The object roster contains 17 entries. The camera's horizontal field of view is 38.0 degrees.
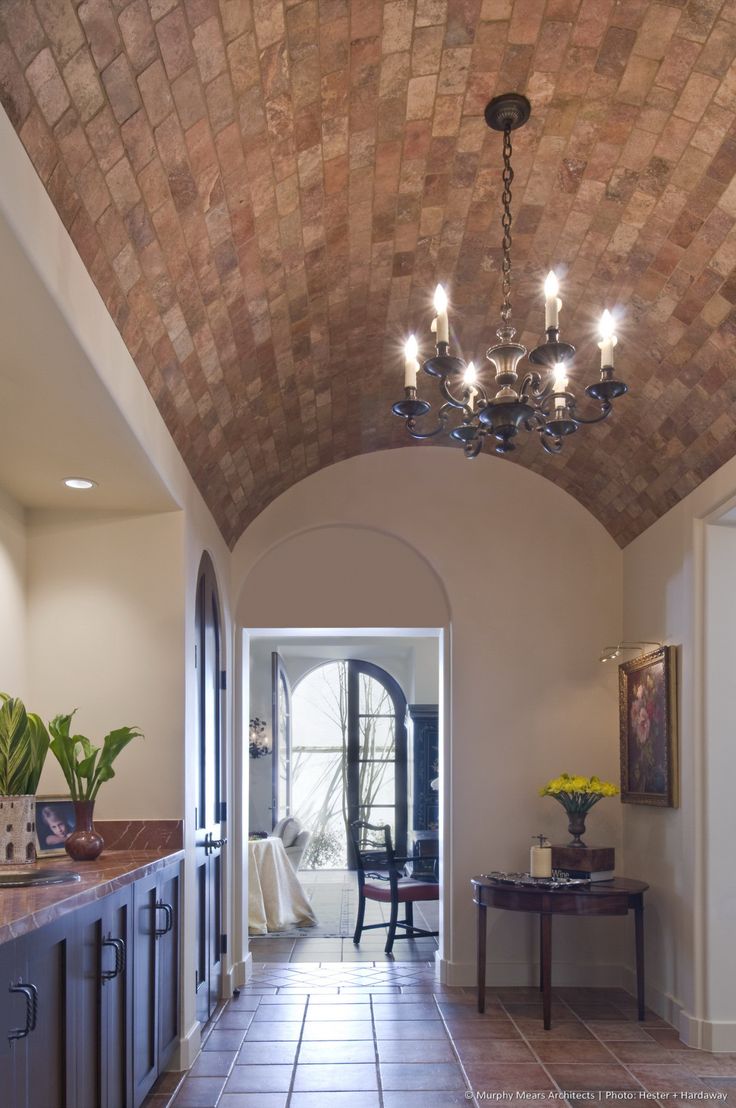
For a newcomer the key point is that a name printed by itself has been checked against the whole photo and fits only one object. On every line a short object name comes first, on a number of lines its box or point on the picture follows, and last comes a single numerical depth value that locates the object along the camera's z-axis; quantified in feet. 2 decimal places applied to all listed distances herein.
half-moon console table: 18.33
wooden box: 19.40
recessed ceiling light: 13.89
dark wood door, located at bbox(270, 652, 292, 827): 36.52
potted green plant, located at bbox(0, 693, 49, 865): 12.16
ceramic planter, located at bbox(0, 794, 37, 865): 12.12
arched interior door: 17.13
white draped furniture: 26.17
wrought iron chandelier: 9.57
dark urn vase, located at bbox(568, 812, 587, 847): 19.92
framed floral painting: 18.11
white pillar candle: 19.16
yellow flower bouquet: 19.93
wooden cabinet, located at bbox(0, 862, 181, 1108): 8.07
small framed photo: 13.71
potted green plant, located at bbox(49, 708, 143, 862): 13.16
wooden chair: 24.09
